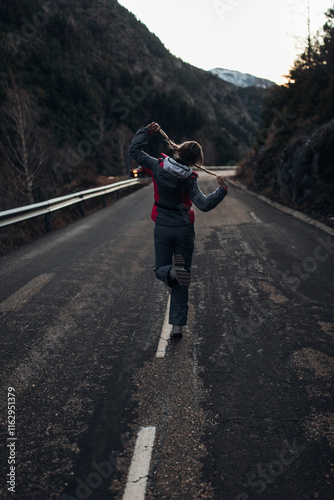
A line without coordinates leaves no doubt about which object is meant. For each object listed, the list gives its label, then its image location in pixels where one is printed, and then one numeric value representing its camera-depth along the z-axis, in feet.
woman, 12.64
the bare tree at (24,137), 93.50
